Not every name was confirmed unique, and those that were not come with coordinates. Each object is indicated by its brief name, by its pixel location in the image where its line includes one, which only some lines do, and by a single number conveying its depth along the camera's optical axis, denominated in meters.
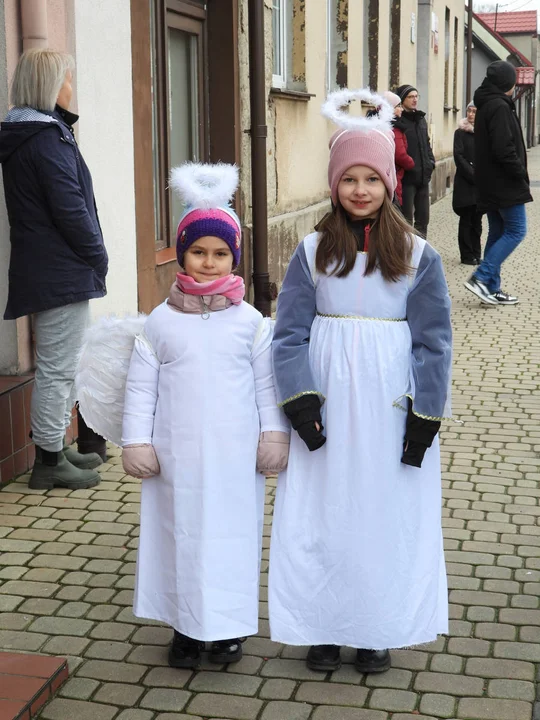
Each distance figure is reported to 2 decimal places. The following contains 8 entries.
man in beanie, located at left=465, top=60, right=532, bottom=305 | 9.80
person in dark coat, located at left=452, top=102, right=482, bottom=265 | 12.57
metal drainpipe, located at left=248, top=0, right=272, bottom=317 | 9.25
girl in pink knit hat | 3.27
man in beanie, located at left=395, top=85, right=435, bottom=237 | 11.37
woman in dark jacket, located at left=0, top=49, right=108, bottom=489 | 4.79
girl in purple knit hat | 3.27
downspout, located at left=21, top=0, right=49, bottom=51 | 5.34
